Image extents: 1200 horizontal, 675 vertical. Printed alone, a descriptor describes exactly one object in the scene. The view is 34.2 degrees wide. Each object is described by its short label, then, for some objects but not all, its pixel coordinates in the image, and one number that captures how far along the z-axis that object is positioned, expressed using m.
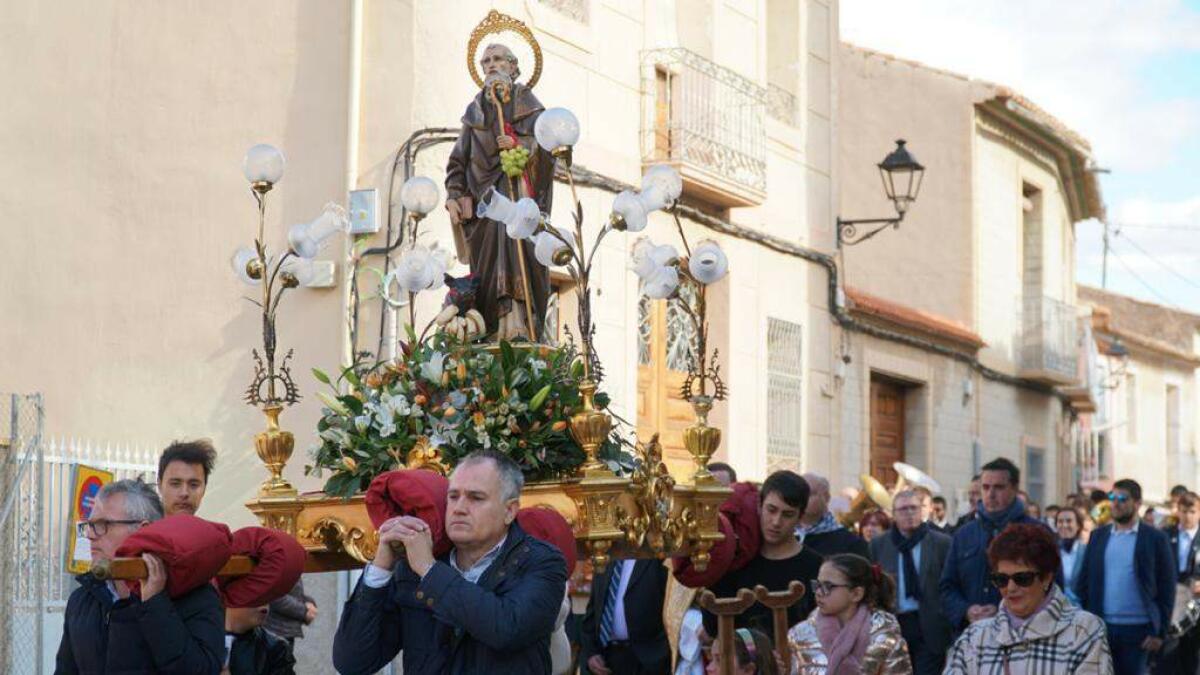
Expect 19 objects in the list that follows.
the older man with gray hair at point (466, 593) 5.18
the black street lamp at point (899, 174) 18.06
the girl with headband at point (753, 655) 7.16
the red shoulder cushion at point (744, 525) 8.30
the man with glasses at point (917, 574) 11.64
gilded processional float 7.35
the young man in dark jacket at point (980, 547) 10.66
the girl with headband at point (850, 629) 7.45
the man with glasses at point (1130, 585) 12.62
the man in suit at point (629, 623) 9.05
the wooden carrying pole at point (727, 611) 6.98
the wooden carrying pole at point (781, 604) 7.11
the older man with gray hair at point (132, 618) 5.51
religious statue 8.45
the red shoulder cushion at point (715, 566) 8.00
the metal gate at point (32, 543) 11.03
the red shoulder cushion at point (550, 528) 6.04
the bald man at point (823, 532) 9.29
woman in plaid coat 6.34
